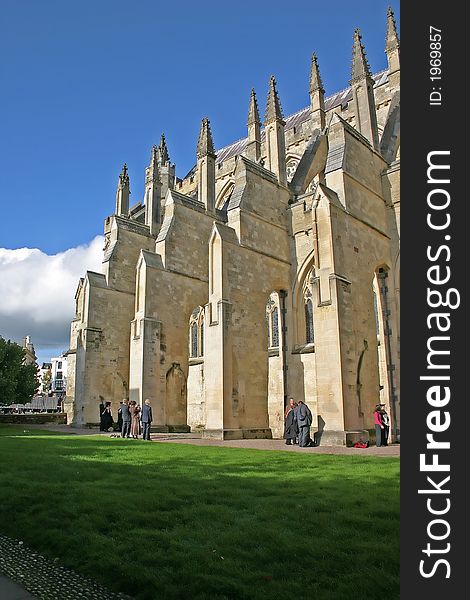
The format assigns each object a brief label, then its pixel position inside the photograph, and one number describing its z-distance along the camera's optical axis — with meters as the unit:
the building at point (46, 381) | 92.53
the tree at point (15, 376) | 26.42
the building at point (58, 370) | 111.38
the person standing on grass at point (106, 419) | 22.33
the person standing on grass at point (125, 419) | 18.30
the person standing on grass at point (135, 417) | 19.03
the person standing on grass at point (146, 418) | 17.58
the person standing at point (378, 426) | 14.55
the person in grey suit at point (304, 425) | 14.59
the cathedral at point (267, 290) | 15.84
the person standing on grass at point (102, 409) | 22.36
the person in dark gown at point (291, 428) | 15.39
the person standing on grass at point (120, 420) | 20.93
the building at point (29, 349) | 83.06
